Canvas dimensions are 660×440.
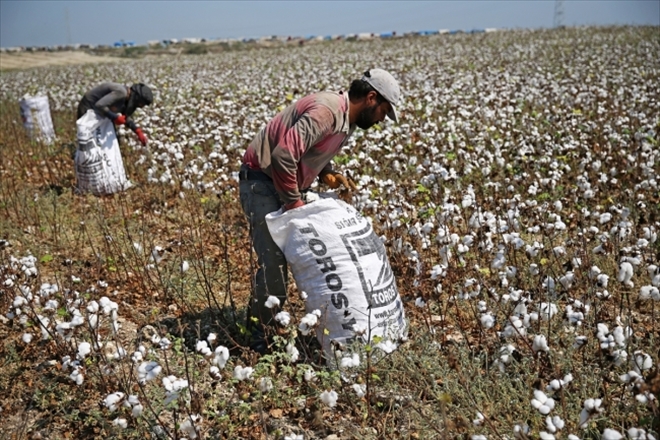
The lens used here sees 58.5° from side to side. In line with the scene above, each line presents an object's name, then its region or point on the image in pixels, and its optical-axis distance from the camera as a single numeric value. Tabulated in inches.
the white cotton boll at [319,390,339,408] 95.3
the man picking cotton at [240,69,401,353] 120.3
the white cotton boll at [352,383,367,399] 108.6
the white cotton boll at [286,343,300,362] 110.0
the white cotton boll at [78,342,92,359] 105.8
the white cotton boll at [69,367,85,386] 108.8
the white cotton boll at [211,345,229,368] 97.9
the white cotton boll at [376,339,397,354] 106.0
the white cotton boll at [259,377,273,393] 98.3
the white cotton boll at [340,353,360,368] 102.7
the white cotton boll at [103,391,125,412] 93.1
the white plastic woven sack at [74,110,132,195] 250.8
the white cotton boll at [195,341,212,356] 98.0
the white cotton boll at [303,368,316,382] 110.6
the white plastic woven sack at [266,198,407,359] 125.1
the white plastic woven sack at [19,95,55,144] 363.6
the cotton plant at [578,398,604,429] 77.7
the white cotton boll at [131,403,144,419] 95.0
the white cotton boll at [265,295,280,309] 111.3
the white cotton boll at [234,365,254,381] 100.2
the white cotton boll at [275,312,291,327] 108.8
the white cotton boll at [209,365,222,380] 98.7
